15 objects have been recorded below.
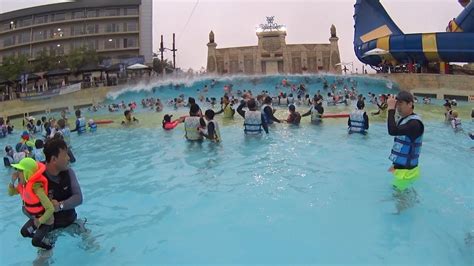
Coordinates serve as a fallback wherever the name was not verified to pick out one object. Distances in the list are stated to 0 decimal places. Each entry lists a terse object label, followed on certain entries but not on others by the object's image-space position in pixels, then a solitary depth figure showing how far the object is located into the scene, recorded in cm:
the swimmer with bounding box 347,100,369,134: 1184
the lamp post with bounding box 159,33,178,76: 5647
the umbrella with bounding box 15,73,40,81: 3938
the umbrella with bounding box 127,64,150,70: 3875
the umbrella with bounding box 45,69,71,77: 4034
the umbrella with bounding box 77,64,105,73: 3936
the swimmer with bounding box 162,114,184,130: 1460
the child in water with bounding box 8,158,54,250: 368
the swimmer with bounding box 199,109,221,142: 995
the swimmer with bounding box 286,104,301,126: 1426
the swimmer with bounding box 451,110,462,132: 1295
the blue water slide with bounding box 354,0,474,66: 3047
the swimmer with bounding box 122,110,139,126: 1731
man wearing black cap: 493
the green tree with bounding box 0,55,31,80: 4709
